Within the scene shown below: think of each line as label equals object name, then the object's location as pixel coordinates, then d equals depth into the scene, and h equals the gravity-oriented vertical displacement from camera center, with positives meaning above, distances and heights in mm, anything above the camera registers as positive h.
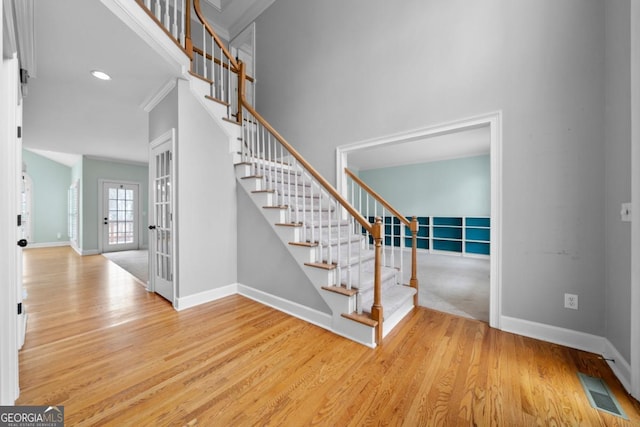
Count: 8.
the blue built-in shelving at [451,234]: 6164 -622
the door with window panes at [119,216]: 6770 -70
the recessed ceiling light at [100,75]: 2600 +1538
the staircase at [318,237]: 2070 -269
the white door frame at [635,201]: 1411 +61
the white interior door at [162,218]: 2883 -59
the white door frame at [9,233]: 1137 -97
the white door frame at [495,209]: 2229 +25
